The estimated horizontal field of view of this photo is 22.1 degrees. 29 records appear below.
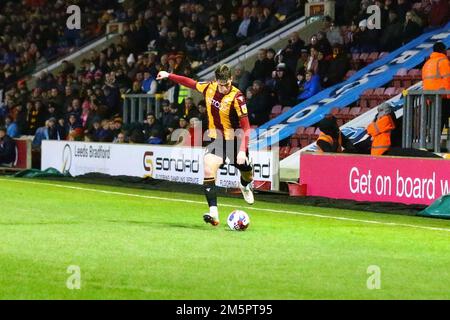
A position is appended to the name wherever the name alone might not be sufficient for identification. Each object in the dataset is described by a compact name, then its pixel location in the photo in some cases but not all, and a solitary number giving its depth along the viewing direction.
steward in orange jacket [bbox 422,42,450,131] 21.16
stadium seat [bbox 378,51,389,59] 26.81
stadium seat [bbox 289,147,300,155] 24.72
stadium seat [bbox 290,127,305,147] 25.27
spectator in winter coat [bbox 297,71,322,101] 26.47
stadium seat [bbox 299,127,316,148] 25.06
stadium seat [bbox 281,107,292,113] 26.92
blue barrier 25.36
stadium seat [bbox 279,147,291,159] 24.80
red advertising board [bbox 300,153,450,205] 18.34
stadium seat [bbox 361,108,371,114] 24.65
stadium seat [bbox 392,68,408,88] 24.95
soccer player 15.41
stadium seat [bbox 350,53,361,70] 27.38
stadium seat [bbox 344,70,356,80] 27.02
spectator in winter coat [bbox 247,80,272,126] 26.12
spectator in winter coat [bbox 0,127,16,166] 28.91
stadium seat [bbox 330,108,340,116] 25.12
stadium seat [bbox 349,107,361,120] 24.77
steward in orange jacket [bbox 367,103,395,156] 20.84
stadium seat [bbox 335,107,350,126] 24.93
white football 14.78
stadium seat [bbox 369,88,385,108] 24.80
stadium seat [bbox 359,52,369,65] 27.22
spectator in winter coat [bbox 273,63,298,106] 26.23
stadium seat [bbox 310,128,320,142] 24.84
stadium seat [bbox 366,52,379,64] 26.97
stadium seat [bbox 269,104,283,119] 27.14
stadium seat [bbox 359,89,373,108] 25.14
